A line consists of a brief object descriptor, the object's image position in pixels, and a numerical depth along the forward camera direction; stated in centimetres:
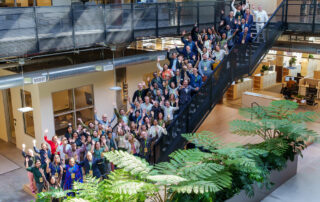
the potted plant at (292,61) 2170
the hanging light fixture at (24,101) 1339
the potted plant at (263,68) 2153
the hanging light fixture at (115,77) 1510
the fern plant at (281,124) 703
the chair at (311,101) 1764
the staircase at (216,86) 1045
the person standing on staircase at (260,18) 1358
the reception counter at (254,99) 1738
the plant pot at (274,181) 632
